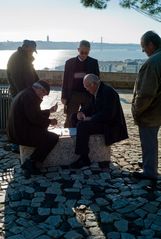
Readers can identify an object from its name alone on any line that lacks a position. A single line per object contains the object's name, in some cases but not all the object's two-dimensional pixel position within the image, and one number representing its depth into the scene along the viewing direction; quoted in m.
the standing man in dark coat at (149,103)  3.18
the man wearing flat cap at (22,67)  4.07
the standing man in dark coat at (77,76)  4.58
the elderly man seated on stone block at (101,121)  3.67
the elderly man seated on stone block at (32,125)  3.55
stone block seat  3.84
